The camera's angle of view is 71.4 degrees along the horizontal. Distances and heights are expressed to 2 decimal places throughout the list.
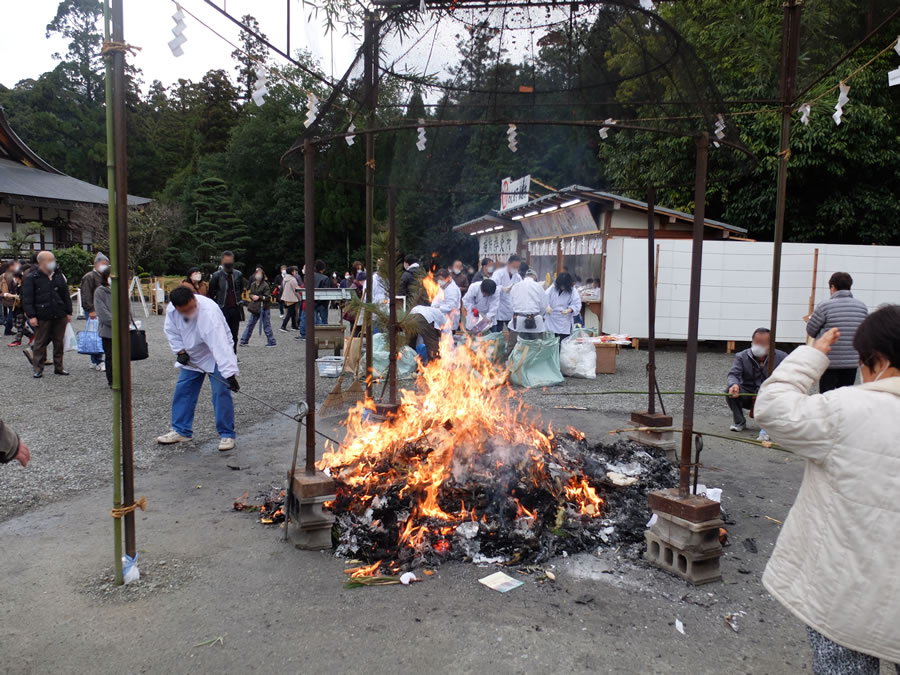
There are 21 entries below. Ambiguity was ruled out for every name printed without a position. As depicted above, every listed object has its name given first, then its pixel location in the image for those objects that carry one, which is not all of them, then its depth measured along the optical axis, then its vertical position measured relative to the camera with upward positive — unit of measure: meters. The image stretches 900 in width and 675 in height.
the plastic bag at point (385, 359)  9.55 -1.11
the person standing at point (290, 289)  15.85 -0.07
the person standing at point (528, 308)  9.91 -0.27
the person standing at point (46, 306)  9.62 -0.38
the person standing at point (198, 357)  6.00 -0.71
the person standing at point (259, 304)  13.91 -0.41
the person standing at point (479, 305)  11.05 -0.27
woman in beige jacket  1.95 -0.67
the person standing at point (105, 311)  8.45 -0.39
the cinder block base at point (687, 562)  3.64 -1.60
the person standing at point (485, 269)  14.15 +0.48
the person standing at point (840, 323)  6.11 -0.25
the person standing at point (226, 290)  10.80 -0.10
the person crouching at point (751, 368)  6.87 -0.80
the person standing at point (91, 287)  9.20 -0.08
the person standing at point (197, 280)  9.86 +0.07
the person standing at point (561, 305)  10.46 -0.22
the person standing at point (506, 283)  11.12 +0.14
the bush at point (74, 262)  25.80 +0.81
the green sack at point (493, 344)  9.79 -0.86
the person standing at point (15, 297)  13.09 -0.34
